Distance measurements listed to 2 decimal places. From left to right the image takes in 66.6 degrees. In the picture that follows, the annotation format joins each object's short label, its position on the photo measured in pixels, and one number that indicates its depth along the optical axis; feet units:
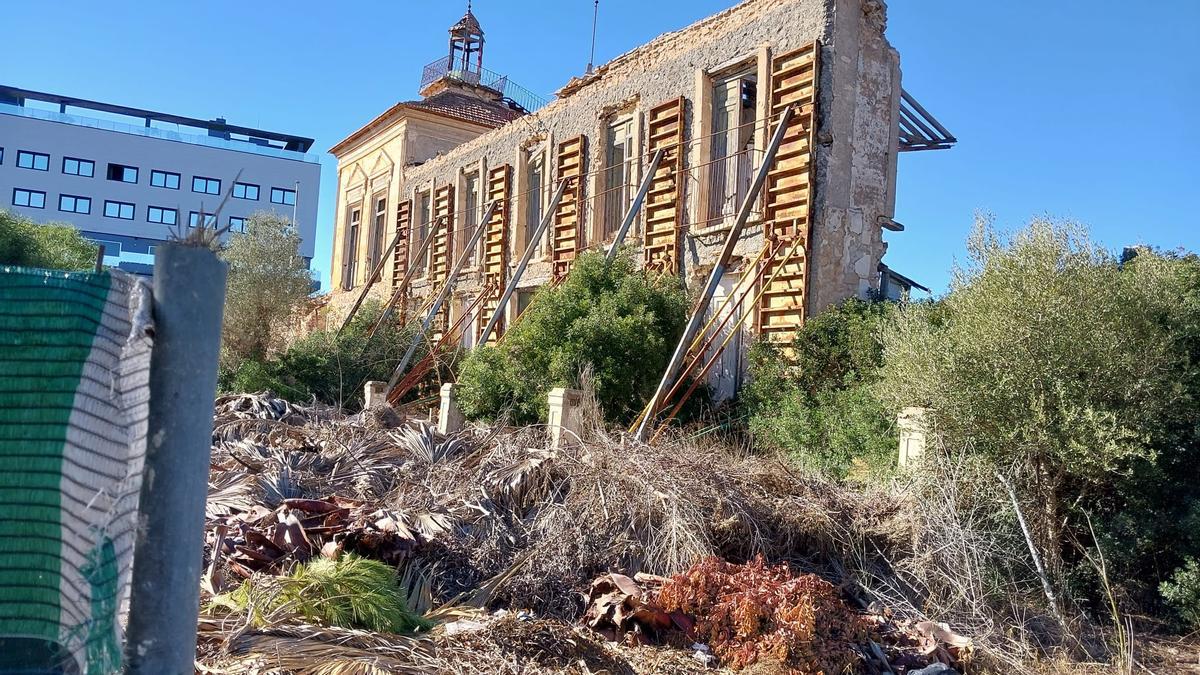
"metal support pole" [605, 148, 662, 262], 46.57
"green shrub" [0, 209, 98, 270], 71.87
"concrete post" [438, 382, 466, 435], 42.88
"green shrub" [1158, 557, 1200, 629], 24.40
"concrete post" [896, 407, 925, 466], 26.78
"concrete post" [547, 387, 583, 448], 28.76
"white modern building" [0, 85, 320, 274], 156.46
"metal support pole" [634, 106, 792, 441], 37.52
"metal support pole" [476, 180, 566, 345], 53.62
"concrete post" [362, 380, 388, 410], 49.16
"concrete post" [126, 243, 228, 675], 7.57
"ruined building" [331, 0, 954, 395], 40.81
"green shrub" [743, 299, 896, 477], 32.07
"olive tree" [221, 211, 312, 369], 70.49
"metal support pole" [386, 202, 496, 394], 58.75
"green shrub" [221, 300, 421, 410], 55.88
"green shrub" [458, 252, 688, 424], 40.57
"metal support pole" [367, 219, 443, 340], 66.85
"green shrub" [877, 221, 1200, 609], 25.16
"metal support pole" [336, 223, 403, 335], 68.45
